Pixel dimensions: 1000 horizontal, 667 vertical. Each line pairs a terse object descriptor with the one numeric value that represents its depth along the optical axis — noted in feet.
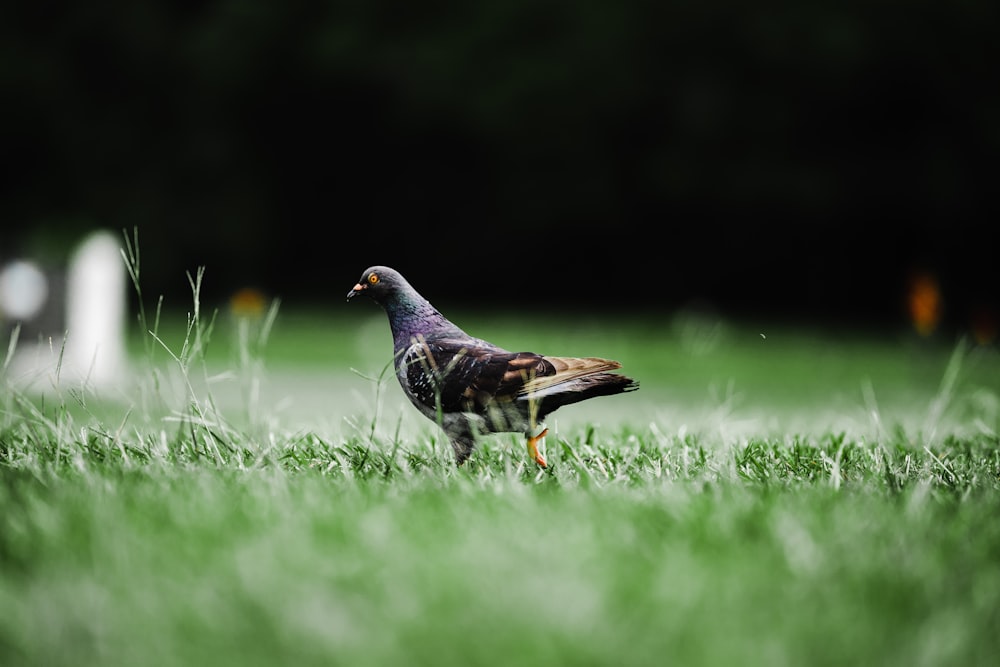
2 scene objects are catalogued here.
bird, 15.66
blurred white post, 63.87
